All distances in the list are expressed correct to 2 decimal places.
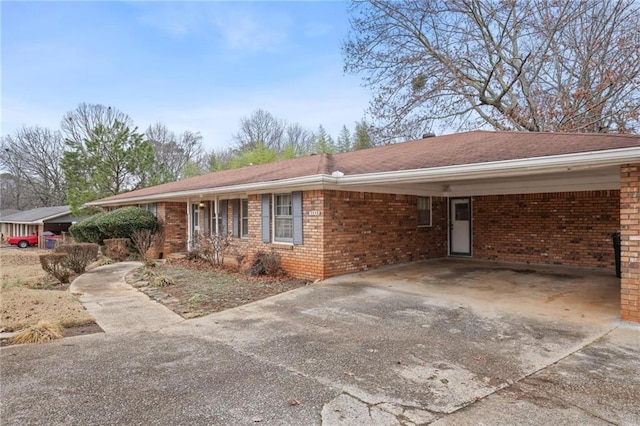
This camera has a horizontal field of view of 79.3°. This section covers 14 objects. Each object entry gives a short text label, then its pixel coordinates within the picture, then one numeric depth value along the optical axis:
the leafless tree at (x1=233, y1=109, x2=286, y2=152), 36.38
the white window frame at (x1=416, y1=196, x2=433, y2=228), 11.03
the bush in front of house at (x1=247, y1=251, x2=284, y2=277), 9.08
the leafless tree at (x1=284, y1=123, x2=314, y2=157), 34.96
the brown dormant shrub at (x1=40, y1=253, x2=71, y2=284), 9.47
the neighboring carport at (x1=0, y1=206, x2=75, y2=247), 29.30
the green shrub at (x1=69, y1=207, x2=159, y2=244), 14.36
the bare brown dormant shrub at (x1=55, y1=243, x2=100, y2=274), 10.48
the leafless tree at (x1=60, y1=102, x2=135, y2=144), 31.16
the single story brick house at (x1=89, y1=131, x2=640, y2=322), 6.89
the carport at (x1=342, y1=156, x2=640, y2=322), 6.87
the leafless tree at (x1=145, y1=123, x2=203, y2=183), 36.06
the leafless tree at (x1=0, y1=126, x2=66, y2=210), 36.38
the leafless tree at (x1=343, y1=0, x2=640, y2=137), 14.66
